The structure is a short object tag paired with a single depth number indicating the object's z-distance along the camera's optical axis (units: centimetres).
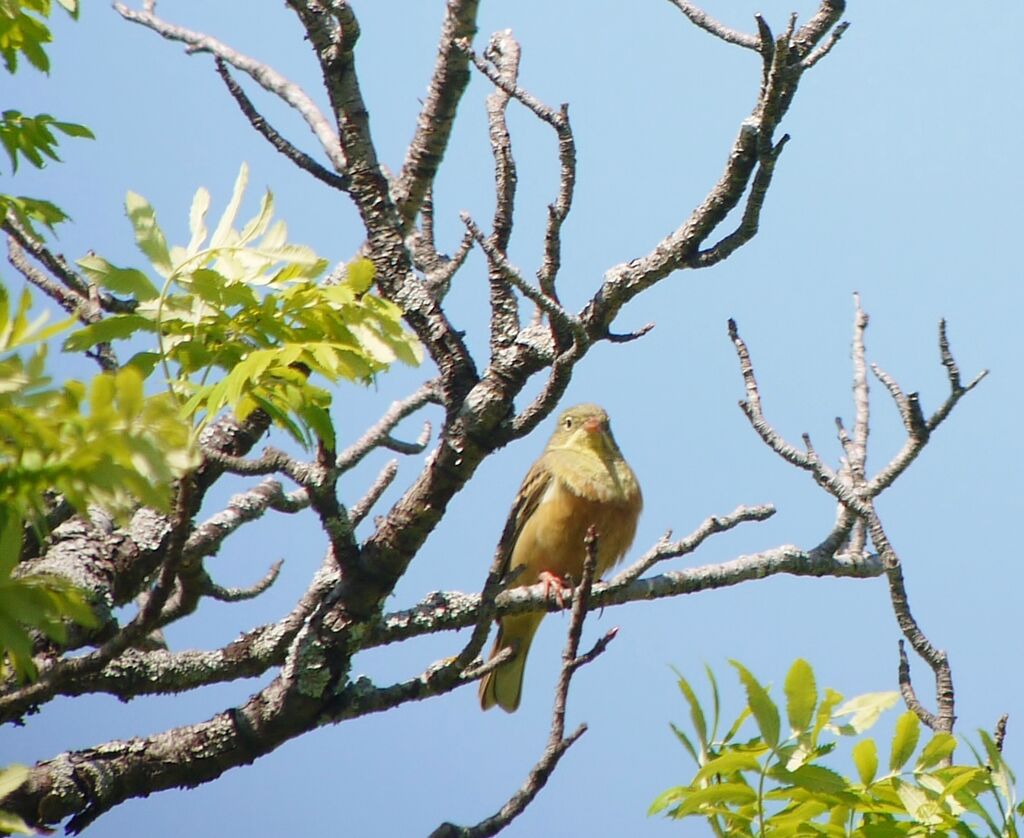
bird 1436
